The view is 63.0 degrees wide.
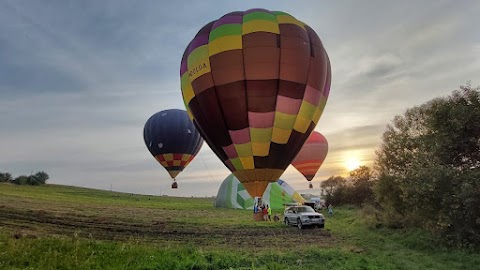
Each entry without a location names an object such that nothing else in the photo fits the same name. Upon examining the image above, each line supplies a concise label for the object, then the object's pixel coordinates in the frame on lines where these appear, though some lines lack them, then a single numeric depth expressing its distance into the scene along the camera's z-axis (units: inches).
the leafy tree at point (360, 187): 2161.7
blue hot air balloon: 1950.1
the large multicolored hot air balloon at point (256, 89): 965.2
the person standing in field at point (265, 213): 1268.0
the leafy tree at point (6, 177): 4188.5
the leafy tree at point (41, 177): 4290.4
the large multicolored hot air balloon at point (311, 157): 2277.3
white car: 1098.1
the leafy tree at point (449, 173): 685.3
